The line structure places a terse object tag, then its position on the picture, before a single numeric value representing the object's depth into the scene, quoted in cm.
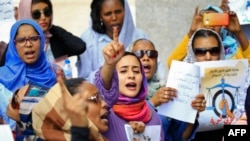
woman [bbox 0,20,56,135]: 699
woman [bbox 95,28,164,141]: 624
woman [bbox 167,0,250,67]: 784
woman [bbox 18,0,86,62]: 791
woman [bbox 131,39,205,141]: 684
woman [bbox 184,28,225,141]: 731
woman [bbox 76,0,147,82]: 800
